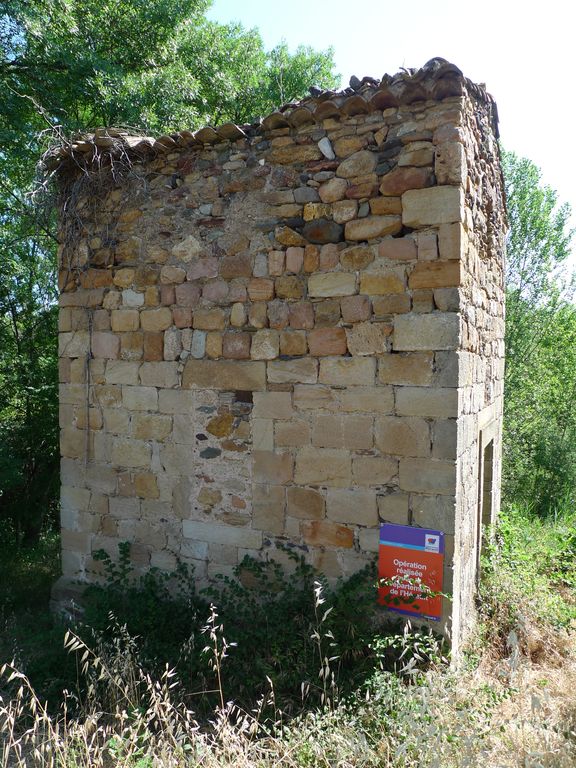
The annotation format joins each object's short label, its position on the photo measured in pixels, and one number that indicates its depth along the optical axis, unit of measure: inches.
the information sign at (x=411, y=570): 134.2
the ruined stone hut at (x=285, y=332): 135.3
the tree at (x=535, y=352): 426.3
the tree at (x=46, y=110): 267.3
